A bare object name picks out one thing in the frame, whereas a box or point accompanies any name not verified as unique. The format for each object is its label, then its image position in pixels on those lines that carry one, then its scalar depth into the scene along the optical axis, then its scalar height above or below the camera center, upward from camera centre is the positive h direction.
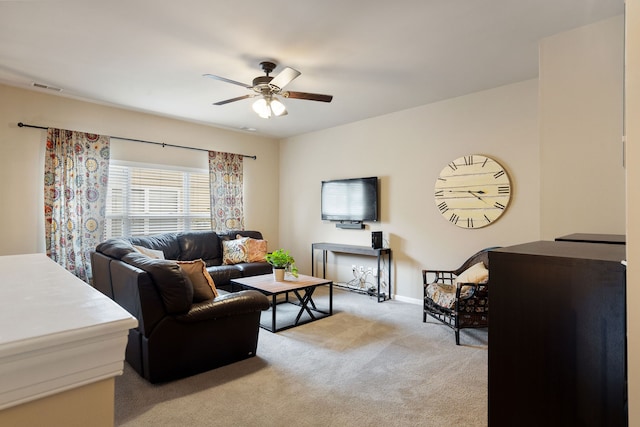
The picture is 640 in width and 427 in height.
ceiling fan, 3.11 +1.17
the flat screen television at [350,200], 5.04 +0.25
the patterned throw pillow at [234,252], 5.09 -0.55
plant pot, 3.91 -0.68
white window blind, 4.73 +0.22
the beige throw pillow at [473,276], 3.25 -0.61
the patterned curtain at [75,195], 4.07 +0.25
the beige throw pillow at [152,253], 3.89 -0.45
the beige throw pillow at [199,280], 2.69 -0.52
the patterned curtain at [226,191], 5.66 +0.41
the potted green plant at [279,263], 3.91 -0.56
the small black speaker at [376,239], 4.80 -0.34
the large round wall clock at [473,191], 3.86 +0.29
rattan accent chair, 3.21 -0.81
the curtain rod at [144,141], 3.94 +1.08
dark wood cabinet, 0.95 -0.37
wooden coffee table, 3.51 -0.77
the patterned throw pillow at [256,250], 5.16 -0.53
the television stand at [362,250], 4.71 -0.51
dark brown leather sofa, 2.40 -0.77
